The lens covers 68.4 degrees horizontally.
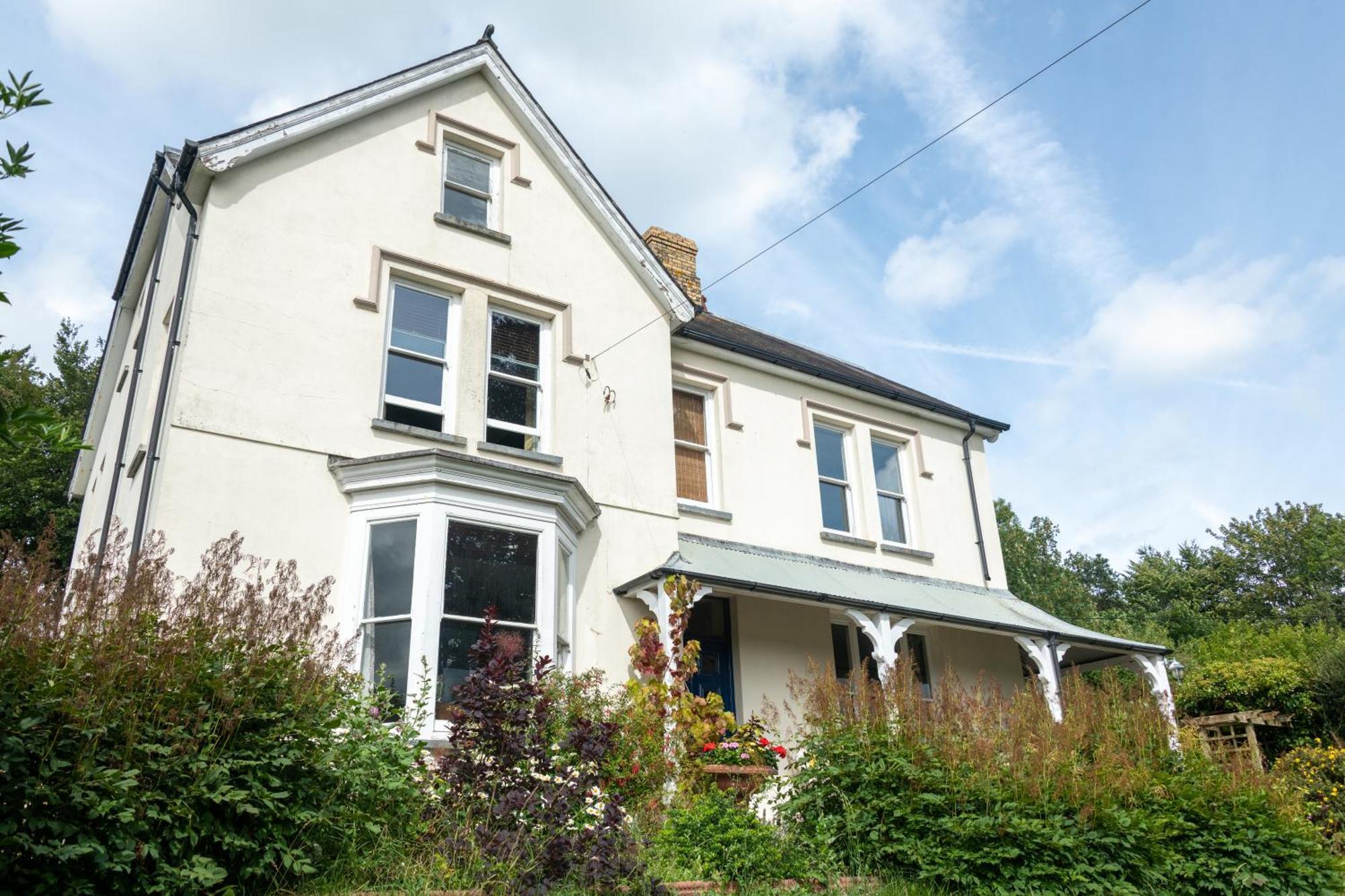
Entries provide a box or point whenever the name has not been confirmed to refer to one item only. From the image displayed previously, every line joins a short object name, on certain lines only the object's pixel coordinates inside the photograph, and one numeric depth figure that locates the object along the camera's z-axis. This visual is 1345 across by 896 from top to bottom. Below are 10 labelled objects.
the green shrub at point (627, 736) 8.46
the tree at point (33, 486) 26.20
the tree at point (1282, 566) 42.41
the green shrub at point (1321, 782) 11.66
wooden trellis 13.19
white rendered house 10.02
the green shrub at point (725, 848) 7.19
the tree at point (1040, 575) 41.78
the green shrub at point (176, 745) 4.79
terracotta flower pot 9.59
